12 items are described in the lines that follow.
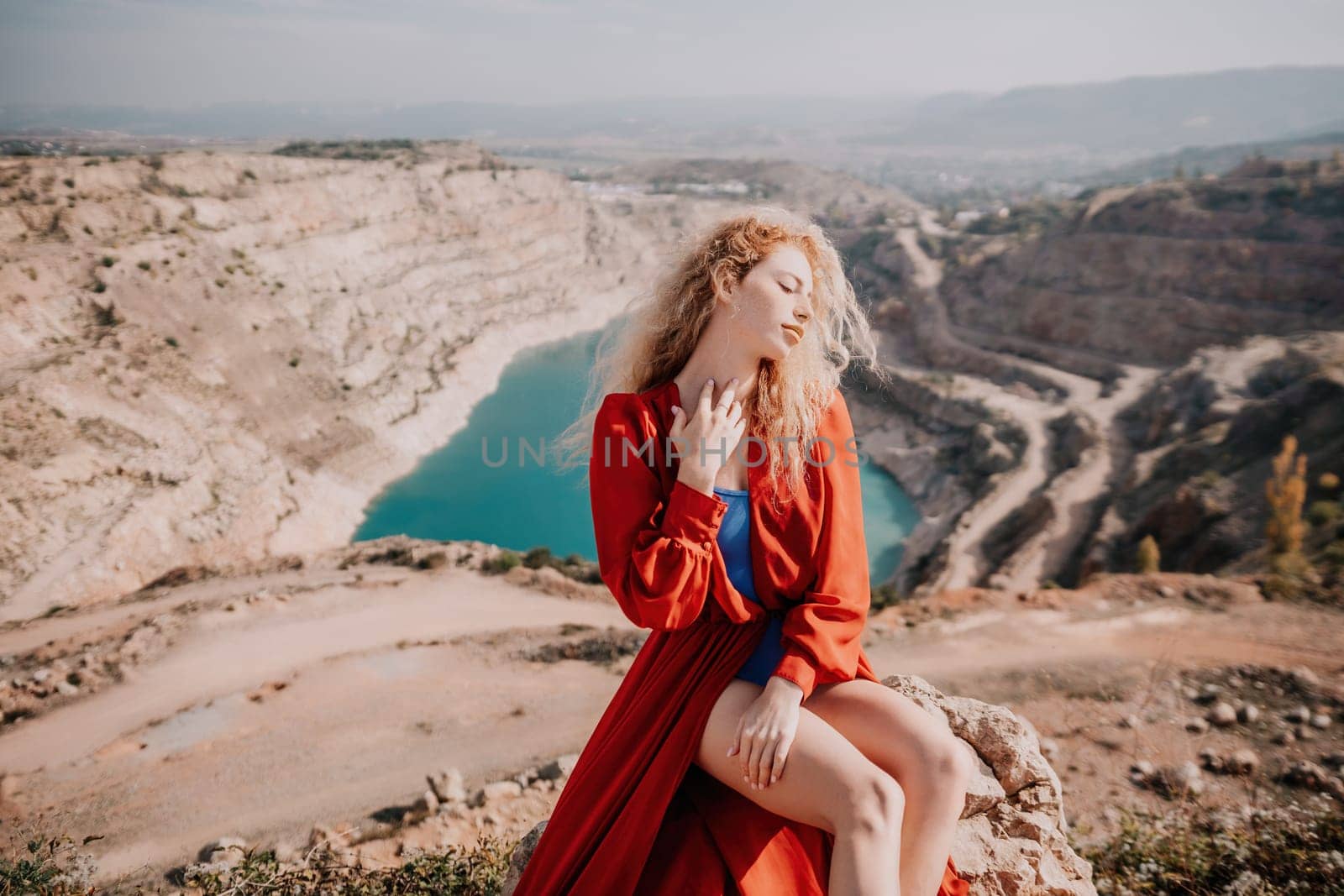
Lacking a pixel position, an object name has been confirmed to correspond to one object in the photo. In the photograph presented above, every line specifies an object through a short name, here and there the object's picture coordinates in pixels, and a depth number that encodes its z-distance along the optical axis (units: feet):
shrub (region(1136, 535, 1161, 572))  60.44
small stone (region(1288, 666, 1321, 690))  29.55
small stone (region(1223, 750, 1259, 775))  24.06
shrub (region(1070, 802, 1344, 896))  14.33
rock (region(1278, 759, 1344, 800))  22.20
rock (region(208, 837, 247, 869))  21.35
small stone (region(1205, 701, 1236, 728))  27.40
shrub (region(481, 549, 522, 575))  59.98
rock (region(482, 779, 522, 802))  25.25
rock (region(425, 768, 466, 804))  26.48
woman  7.82
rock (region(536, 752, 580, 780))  26.18
